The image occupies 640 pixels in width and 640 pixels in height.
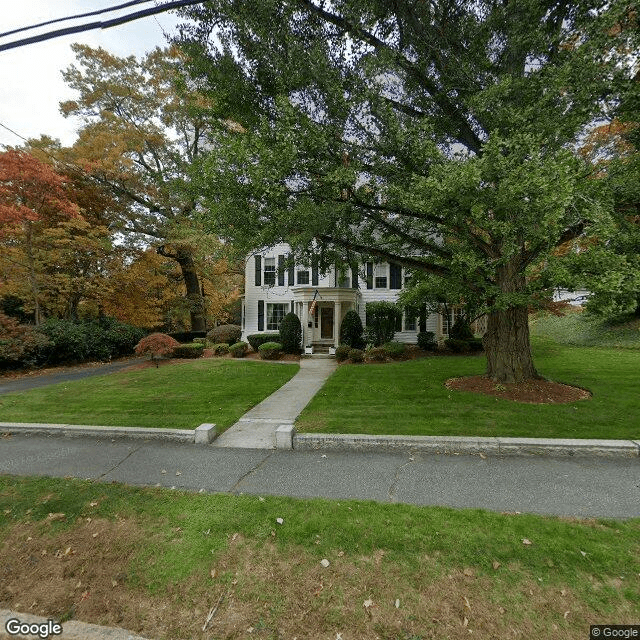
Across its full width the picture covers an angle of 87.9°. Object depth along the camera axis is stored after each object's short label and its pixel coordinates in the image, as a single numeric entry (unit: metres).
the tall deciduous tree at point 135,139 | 17.28
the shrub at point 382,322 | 17.78
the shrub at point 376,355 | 14.62
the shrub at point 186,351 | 16.31
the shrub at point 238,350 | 16.25
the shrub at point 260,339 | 17.42
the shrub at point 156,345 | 13.70
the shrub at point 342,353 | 14.86
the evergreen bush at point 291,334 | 16.64
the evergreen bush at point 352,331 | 17.05
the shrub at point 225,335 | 20.11
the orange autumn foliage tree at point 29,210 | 12.62
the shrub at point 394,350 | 14.89
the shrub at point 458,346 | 16.12
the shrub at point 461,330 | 17.50
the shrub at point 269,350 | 15.60
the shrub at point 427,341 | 16.67
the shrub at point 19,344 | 12.74
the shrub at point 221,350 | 16.98
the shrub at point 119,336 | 16.81
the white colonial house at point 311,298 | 18.14
